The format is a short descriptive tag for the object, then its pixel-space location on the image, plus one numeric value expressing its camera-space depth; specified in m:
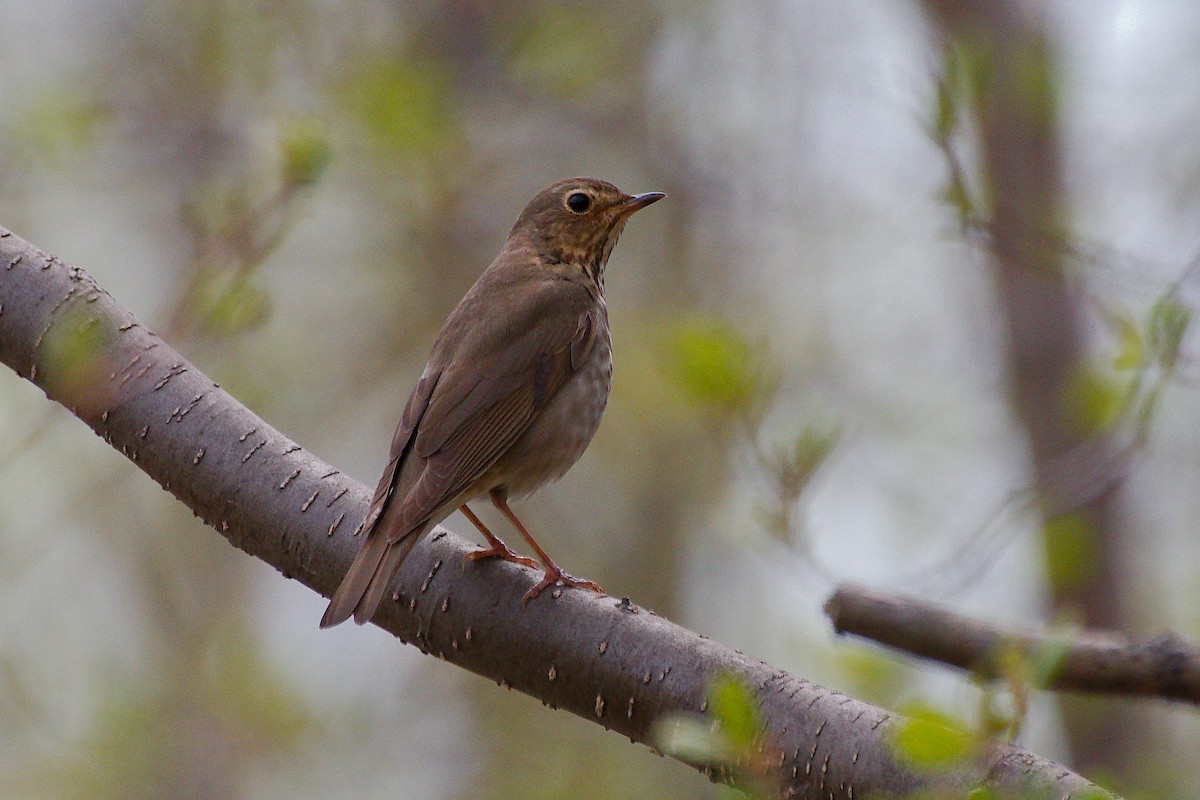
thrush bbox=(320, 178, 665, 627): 8.47
